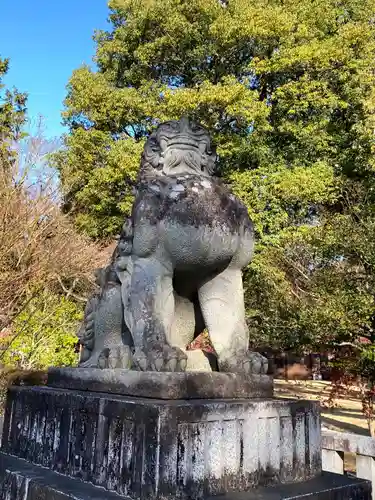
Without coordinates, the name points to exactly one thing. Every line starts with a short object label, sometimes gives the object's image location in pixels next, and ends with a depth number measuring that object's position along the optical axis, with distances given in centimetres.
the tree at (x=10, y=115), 1611
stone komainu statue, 278
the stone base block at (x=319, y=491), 229
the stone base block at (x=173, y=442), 213
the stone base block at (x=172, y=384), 241
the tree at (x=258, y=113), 1209
